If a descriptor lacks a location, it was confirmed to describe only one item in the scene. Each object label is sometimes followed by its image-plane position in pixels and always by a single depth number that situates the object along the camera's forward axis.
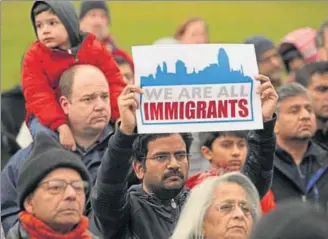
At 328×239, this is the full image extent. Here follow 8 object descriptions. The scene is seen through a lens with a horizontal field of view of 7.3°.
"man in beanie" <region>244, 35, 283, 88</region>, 24.12
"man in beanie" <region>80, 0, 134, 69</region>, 24.41
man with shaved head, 17.18
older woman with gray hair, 13.64
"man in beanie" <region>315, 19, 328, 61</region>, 22.89
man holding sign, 14.68
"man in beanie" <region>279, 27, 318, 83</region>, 25.81
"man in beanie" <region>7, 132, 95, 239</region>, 14.53
